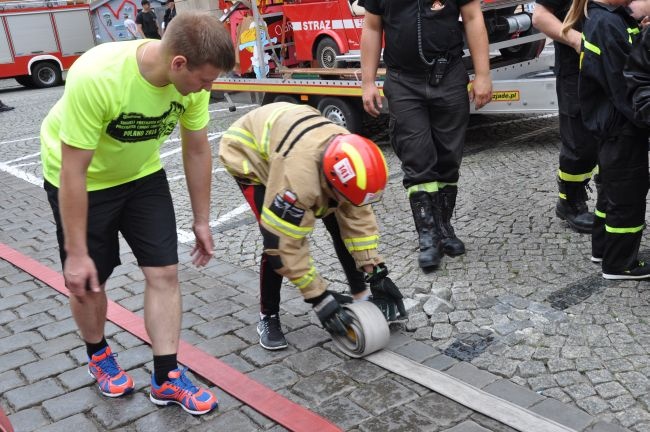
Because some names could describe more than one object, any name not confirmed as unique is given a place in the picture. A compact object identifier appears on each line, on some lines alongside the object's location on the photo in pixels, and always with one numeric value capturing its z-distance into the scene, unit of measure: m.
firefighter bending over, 2.94
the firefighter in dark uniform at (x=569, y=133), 4.62
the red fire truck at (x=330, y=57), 7.04
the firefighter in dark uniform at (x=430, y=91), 4.36
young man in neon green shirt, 2.62
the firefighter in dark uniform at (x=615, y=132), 3.66
